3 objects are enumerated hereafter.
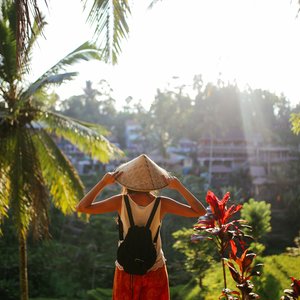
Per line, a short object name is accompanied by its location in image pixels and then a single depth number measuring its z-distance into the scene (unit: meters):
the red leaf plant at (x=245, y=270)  2.63
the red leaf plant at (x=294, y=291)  2.59
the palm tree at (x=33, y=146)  6.78
